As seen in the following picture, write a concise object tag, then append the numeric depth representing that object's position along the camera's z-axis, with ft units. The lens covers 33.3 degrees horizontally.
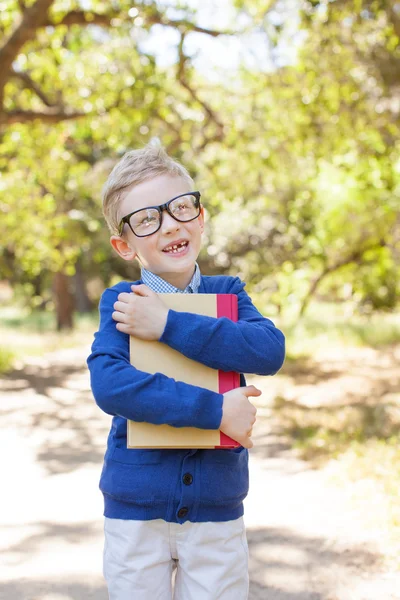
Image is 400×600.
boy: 5.88
